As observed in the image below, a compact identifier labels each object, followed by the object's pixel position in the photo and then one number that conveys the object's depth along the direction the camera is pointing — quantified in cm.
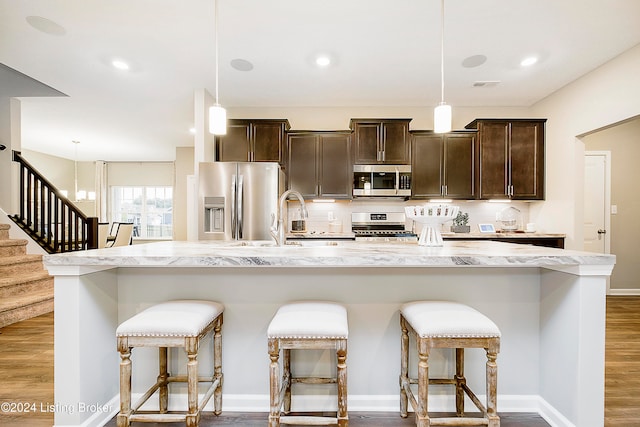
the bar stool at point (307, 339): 139
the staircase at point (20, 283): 334
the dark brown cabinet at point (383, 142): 425
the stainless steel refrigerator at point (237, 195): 377
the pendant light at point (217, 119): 220
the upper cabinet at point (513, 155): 425
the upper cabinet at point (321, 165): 429
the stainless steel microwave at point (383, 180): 422
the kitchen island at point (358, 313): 177
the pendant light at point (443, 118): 219
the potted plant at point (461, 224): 430
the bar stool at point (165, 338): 141
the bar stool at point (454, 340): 138
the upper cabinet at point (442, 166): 430
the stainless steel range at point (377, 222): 450
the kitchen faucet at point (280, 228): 218
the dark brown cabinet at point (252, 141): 424
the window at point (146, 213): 927
